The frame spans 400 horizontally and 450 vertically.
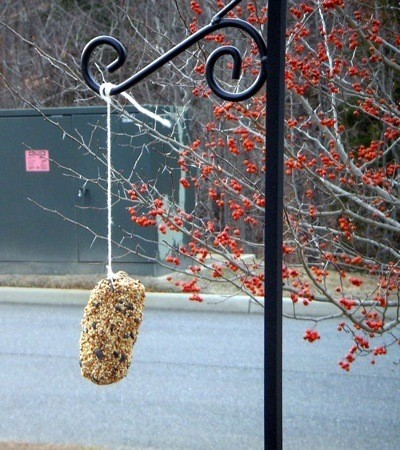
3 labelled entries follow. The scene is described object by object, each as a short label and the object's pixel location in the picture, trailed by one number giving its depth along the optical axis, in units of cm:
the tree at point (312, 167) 365
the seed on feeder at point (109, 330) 215
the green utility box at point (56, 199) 1138
